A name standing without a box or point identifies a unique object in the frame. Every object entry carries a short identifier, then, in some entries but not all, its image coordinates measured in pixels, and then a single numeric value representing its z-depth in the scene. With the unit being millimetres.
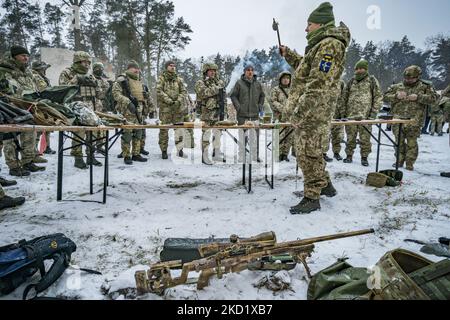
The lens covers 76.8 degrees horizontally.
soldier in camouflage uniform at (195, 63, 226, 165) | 7426
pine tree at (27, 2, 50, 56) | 26672
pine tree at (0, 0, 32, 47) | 24477
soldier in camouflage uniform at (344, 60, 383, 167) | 6738
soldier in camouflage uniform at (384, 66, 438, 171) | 6102
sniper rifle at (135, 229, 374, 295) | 1991
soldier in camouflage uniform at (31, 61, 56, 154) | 7471
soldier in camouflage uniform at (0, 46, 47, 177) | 5211
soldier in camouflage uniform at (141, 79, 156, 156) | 7477
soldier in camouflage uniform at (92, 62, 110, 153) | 6738
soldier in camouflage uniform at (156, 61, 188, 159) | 7137
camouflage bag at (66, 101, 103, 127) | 3701
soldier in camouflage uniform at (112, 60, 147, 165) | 6684
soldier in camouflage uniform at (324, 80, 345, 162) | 7109
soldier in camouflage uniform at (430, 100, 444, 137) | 13056
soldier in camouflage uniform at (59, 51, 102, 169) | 5961
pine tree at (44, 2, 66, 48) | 26853
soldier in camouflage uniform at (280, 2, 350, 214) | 3318
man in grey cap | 7191
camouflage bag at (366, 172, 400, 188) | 4821
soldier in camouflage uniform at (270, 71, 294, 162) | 7211
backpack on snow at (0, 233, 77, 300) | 2008
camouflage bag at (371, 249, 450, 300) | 1538
